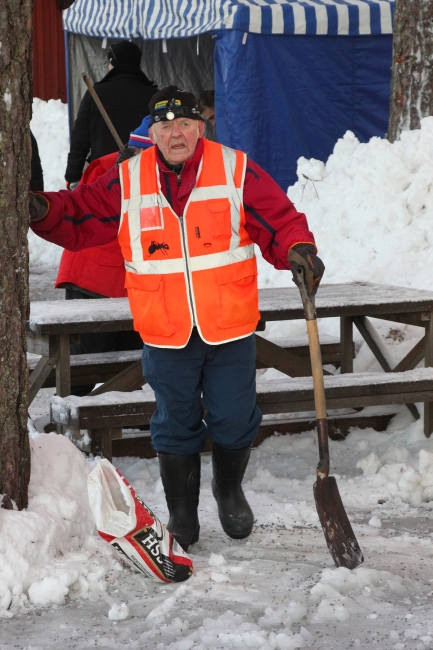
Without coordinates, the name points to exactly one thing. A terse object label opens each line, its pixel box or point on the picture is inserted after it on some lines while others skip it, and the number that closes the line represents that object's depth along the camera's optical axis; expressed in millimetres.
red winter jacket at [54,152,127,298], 10109
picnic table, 8914
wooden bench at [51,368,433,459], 8505
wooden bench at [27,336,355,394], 10180
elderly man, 6926
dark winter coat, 13383
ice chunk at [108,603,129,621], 5832
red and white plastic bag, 6141
